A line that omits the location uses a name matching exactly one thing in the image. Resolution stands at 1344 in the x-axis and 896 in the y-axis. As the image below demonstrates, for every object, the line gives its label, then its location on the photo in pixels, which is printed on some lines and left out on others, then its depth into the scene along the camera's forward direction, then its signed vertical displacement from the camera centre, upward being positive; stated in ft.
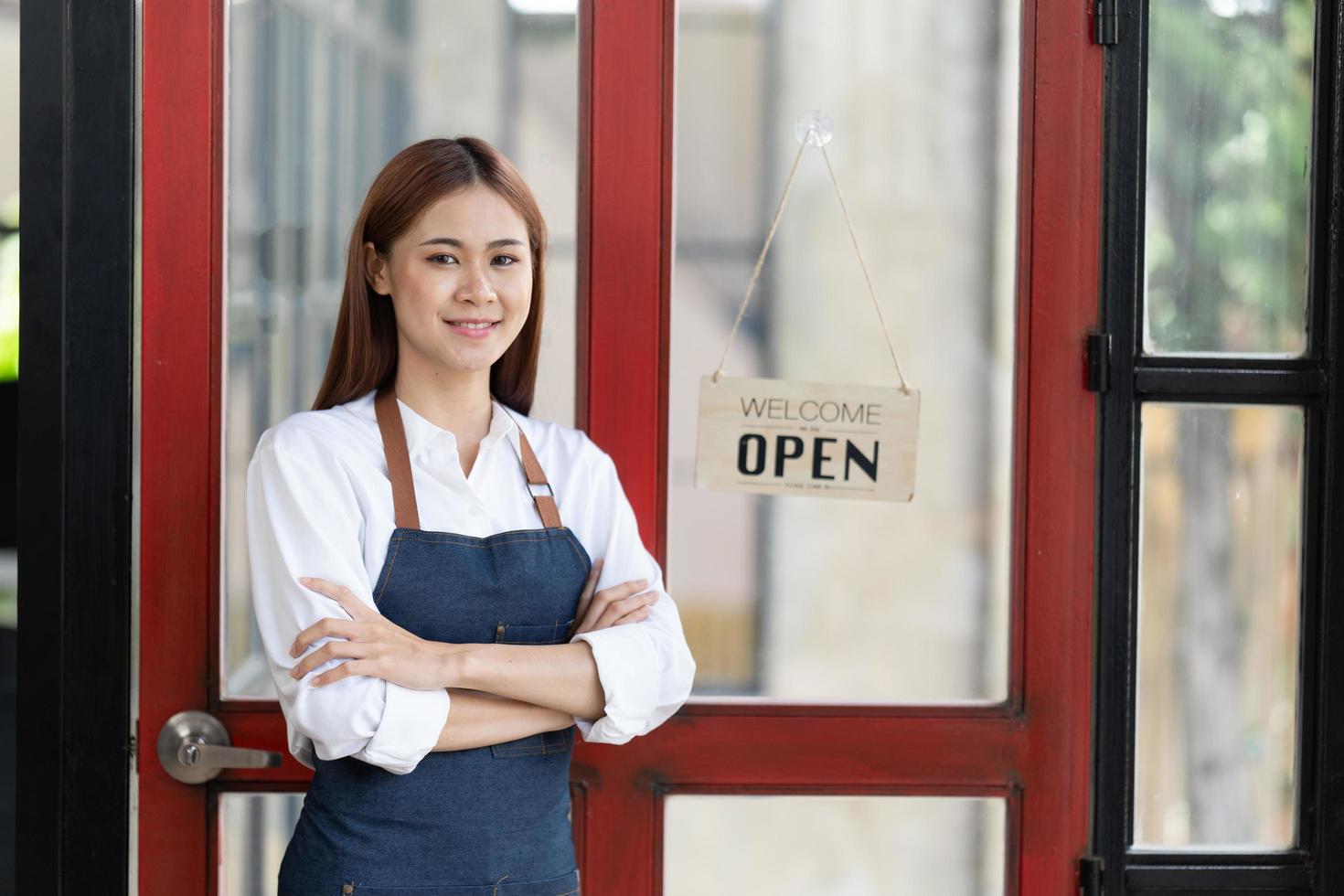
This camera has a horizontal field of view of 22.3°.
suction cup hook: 12.23 +1.14
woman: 11.15 -0.44
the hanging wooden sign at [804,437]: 12.20 +0.02
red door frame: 12.09 -0.08
